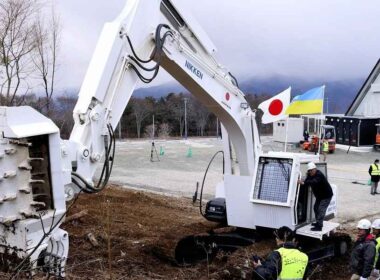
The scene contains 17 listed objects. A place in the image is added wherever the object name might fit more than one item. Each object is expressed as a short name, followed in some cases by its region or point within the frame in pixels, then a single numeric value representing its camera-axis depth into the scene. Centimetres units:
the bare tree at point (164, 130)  8112
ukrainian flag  1127
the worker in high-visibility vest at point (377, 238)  755
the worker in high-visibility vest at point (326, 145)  3604
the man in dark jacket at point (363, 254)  715
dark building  4012
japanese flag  995
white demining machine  494
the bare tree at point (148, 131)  8362
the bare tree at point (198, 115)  9585
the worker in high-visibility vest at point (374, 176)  1919
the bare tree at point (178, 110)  9438
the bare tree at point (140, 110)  8759
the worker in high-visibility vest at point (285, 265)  606
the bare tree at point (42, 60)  1585
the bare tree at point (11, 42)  1488
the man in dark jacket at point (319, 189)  904
